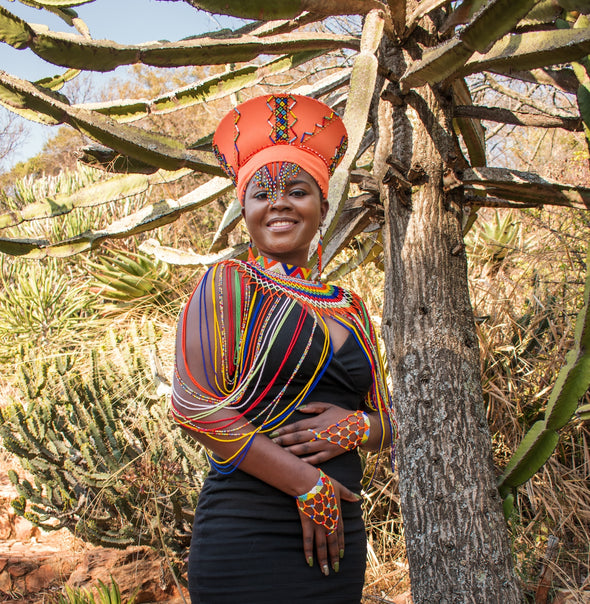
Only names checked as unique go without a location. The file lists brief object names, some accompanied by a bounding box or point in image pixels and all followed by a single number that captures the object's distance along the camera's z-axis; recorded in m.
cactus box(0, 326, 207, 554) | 4.64
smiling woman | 1.57
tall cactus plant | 2.70
